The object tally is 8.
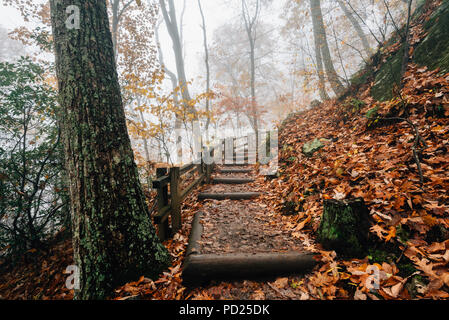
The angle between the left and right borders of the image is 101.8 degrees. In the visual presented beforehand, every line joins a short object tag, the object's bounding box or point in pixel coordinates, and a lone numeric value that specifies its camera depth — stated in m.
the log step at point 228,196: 4.64
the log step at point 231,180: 5.88
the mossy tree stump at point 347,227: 2.12
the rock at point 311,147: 4.58
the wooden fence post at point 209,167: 6.02
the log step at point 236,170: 7.06
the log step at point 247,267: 2.19
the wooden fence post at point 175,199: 3.25
